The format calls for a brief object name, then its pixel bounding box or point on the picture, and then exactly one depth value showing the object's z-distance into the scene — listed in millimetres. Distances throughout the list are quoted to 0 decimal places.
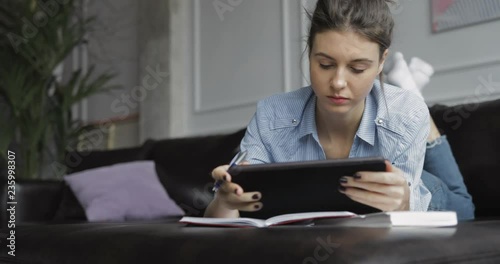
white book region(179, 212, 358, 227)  1131
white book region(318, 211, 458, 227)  1141
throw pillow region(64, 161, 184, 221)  2691
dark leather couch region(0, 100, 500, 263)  907
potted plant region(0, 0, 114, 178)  3922
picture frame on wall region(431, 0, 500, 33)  2611
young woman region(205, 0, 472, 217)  1423
